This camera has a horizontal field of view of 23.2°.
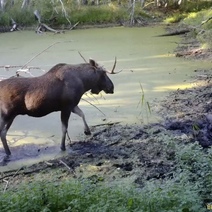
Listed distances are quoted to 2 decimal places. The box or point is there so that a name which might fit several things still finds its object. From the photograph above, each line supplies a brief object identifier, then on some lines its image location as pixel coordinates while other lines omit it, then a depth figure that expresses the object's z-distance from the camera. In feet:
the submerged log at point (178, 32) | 48.92
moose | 18.81
